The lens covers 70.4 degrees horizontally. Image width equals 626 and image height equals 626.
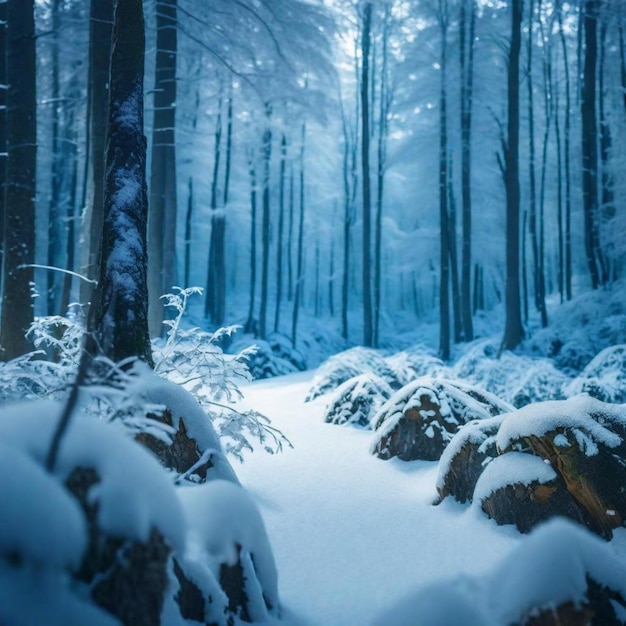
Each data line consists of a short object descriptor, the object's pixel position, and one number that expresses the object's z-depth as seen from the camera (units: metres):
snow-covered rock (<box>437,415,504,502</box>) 3.59
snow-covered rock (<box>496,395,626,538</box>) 2.93
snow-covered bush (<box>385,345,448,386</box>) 8.91
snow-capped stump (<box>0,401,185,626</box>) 1.14
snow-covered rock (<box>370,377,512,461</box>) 4.85
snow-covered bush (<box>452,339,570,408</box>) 7.29
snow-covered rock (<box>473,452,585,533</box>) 2.99
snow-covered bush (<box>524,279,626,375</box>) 9.98
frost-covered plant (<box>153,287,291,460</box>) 3.83
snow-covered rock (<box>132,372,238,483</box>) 2.60
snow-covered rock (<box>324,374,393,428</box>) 6.61
